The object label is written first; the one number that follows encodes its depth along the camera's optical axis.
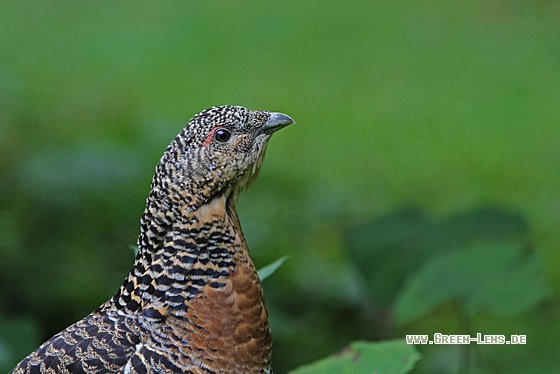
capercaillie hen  6.23
